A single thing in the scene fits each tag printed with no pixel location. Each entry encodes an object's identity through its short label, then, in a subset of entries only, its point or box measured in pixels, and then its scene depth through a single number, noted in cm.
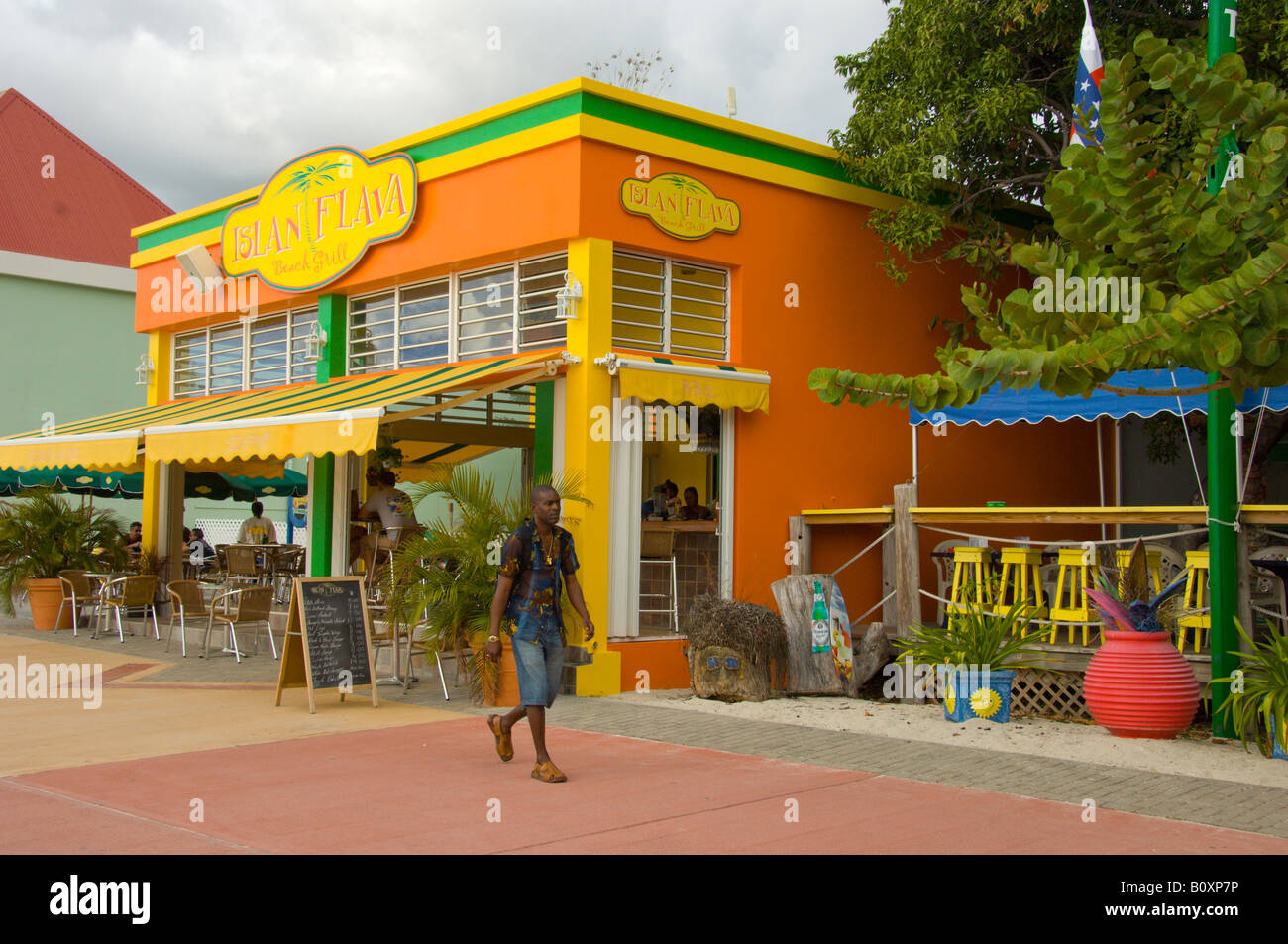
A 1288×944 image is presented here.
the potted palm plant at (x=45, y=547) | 1611
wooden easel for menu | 971
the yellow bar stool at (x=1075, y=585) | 1010
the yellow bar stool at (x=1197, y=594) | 957
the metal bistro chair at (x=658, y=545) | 1145
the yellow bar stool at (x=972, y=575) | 1075
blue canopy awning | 1080
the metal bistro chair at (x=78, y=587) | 1554
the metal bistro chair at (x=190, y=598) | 1345
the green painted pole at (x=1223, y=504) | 841
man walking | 701
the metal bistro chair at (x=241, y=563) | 1502
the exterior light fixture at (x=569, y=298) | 1097
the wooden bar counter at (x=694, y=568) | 1197
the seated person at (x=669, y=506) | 1303
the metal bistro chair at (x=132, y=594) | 1471
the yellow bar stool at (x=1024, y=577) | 1064
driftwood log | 1067
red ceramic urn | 842
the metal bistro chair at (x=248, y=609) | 1269
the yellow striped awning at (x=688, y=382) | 1093
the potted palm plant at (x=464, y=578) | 1016
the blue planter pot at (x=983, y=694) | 930
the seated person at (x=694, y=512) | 1229
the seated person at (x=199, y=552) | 1884
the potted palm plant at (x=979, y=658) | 931
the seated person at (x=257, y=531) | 1836
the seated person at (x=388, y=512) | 1280
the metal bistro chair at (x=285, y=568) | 1647
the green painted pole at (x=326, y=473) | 1388
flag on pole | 1008
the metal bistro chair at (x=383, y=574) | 1074
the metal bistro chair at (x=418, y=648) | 1031
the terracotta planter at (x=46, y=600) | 1606
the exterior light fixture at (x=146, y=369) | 1727
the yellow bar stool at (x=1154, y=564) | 1095
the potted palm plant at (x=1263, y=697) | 785
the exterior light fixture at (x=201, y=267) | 1564
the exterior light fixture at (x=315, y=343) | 1399
